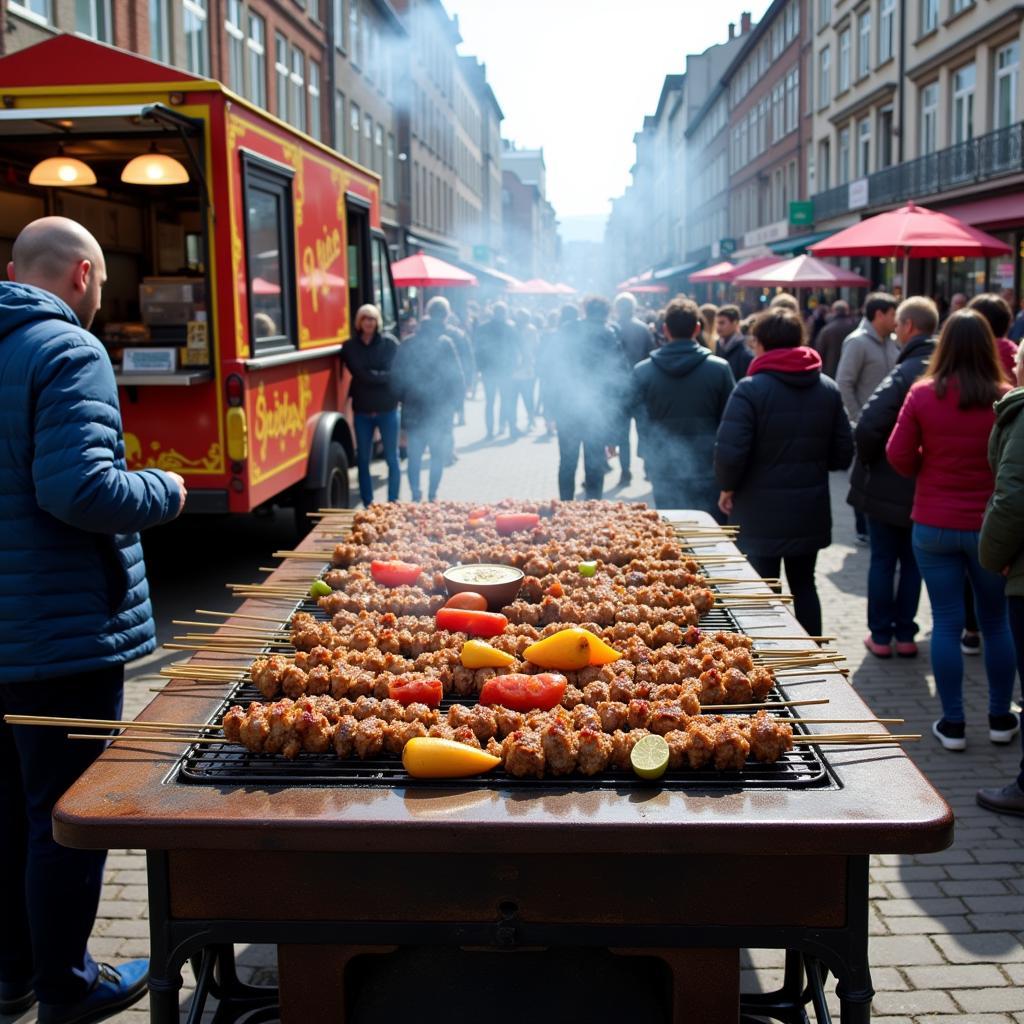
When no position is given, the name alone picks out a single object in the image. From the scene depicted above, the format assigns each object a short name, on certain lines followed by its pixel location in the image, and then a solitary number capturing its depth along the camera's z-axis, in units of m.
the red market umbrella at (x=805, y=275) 17.41
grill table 2.28
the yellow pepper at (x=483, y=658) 3.02
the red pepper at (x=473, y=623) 3.43
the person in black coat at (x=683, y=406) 7.82
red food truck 7.20
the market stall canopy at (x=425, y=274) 20.19
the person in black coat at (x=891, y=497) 6.39
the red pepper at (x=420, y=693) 2.88
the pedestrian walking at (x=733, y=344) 10.90
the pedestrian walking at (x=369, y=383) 10.53
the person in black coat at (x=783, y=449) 6.05
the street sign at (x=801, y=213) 35.47
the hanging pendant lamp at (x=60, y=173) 8.60
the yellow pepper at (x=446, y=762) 2.45
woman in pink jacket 5.40
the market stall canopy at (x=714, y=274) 29.91
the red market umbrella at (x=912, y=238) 11.82
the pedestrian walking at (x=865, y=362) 9.20
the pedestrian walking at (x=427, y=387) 11.69
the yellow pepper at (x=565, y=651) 3.03
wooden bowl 3.72
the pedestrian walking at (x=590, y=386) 10.80
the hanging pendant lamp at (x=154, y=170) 8.02
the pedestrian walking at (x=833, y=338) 13.48
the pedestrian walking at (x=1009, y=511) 4.35
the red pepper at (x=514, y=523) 4.89
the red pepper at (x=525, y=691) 2.84
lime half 2.43
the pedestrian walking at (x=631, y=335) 13.32
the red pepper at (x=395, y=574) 4.01
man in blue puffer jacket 3.13
